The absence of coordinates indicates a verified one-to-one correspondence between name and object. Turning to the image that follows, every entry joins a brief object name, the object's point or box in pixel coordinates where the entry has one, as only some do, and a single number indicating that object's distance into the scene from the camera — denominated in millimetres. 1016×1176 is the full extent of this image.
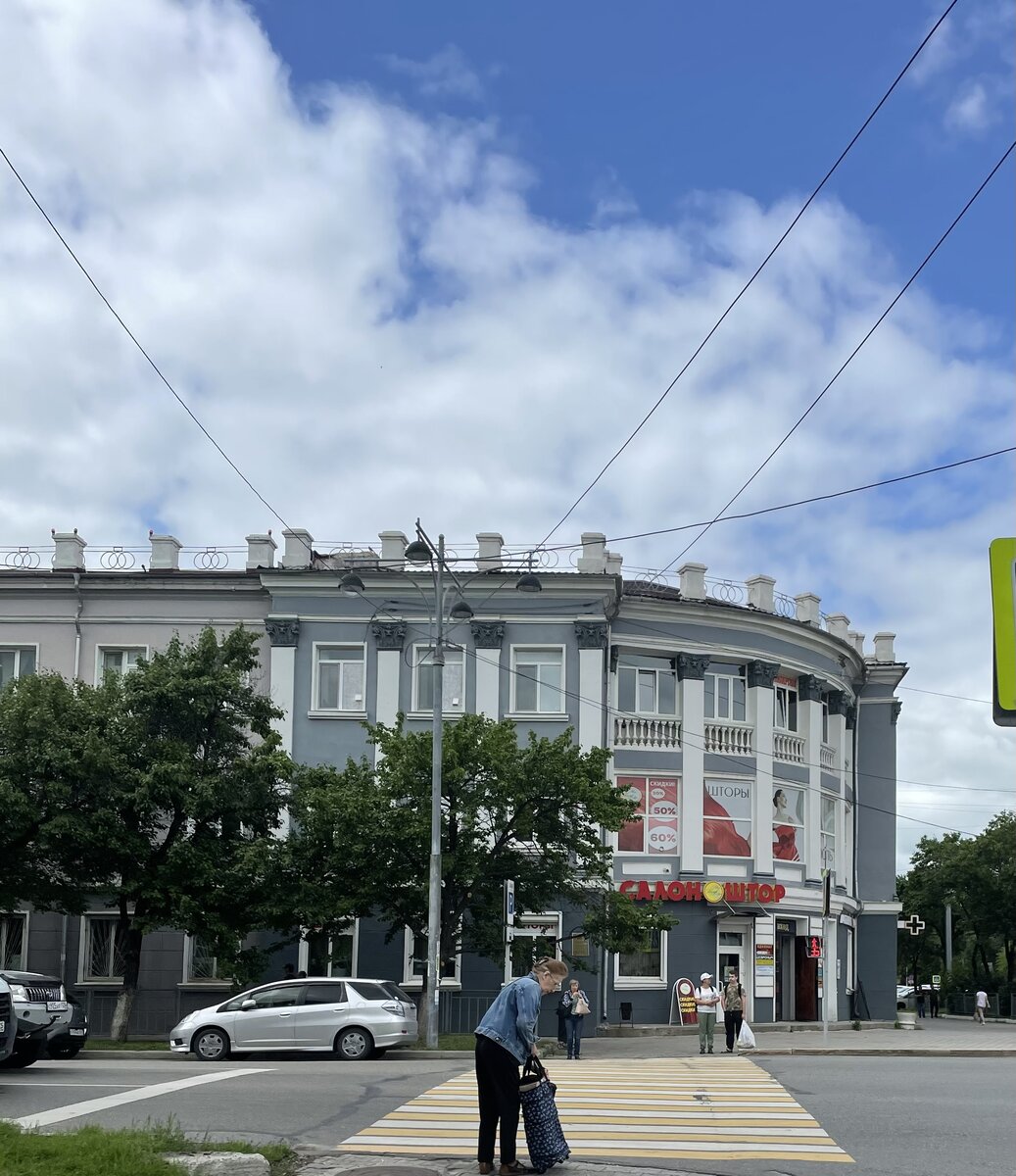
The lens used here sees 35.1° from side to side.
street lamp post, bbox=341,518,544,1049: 30125
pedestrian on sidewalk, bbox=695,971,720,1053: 29797
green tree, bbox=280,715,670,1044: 32625
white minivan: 26359
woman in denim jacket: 11383
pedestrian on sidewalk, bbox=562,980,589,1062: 27875
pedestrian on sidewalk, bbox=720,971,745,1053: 30422
